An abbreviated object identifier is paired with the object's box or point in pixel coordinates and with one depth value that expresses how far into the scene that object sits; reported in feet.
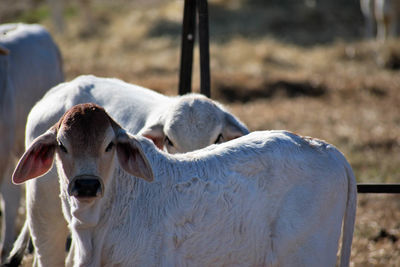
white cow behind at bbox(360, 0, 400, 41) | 99.30
